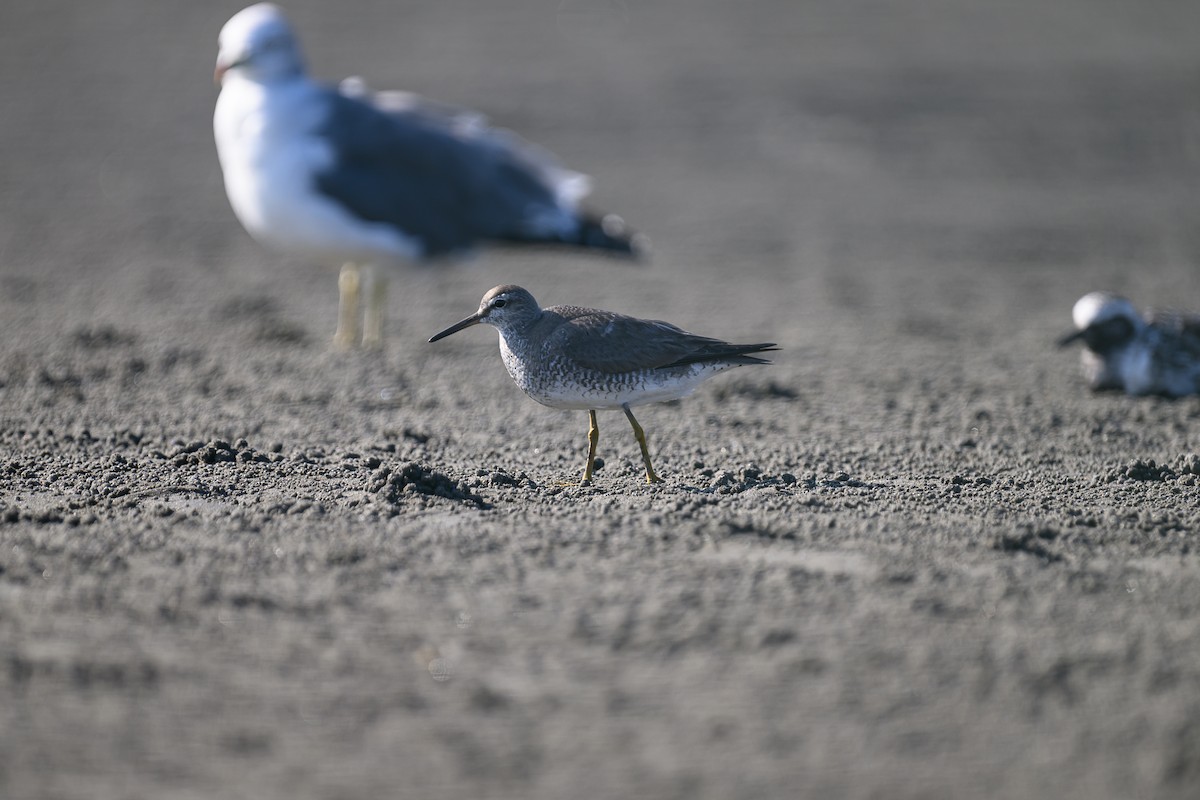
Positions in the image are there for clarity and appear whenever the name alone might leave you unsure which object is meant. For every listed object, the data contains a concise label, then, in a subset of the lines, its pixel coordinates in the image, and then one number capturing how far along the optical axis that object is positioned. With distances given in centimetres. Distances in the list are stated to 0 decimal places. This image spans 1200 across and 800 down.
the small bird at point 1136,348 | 1570
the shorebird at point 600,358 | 1207
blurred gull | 1820
